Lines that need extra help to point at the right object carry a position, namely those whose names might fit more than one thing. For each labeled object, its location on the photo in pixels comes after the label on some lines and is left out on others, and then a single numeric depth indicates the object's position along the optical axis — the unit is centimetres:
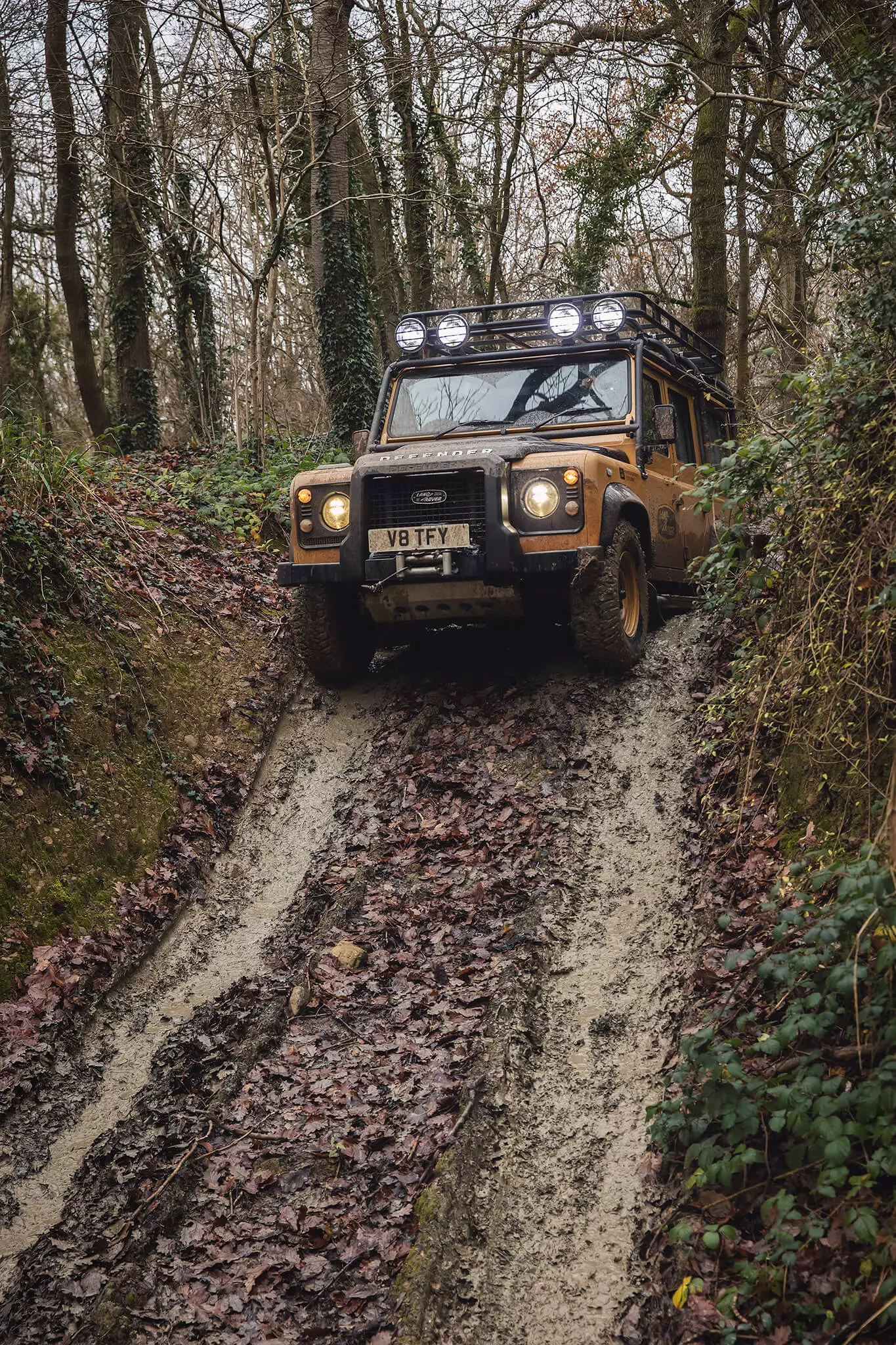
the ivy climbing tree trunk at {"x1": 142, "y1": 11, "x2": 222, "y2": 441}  1351
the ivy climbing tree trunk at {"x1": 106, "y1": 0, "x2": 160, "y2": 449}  1302
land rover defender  623
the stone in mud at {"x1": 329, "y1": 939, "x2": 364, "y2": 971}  479
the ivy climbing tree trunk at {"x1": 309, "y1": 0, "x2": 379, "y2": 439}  1228
